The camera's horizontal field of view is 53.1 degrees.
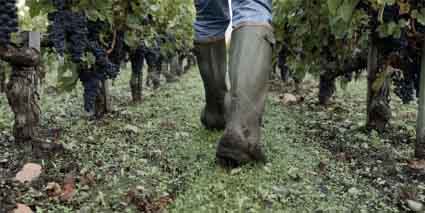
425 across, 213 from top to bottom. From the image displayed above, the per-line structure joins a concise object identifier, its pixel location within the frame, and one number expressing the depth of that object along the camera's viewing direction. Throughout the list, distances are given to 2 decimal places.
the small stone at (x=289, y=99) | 5.25
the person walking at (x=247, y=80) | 1.91
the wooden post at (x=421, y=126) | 2.36
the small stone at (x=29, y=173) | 1.86
